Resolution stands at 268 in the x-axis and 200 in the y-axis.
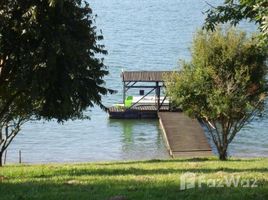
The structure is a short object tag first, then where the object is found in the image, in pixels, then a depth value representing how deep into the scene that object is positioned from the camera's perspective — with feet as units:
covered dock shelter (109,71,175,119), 165.89
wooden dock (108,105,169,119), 168.55
